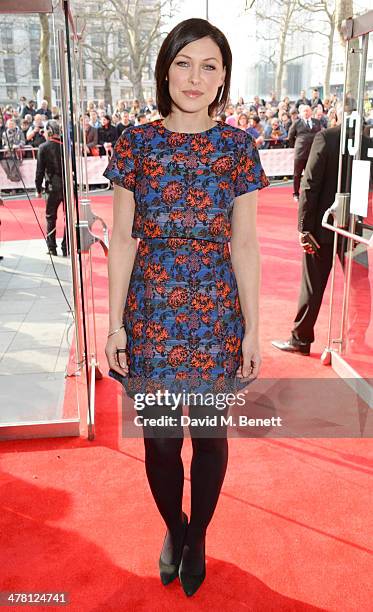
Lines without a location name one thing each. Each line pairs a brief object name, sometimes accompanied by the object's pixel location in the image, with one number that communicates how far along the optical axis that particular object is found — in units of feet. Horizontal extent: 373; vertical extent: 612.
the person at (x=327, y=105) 37.71
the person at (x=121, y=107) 39.79
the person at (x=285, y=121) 39.65
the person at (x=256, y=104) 43.52
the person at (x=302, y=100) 42.24
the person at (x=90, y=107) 36.16
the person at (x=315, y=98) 40.35
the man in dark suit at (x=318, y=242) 10.68
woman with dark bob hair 4.88
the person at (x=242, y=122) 35.66
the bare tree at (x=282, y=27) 58.18
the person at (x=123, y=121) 35.50
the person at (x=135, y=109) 38.42
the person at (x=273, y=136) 39.47
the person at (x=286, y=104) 42.35
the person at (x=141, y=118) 36.79
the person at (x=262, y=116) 40.35
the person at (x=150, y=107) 39.93
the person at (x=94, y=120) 34.63
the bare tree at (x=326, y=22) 52.36
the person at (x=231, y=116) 36.98
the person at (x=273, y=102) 45.69
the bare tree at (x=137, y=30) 59.21
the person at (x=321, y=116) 31.91
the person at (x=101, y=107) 36.52
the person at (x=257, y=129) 38.10
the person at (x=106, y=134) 34.96
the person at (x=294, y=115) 39.45
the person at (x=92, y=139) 33.58
